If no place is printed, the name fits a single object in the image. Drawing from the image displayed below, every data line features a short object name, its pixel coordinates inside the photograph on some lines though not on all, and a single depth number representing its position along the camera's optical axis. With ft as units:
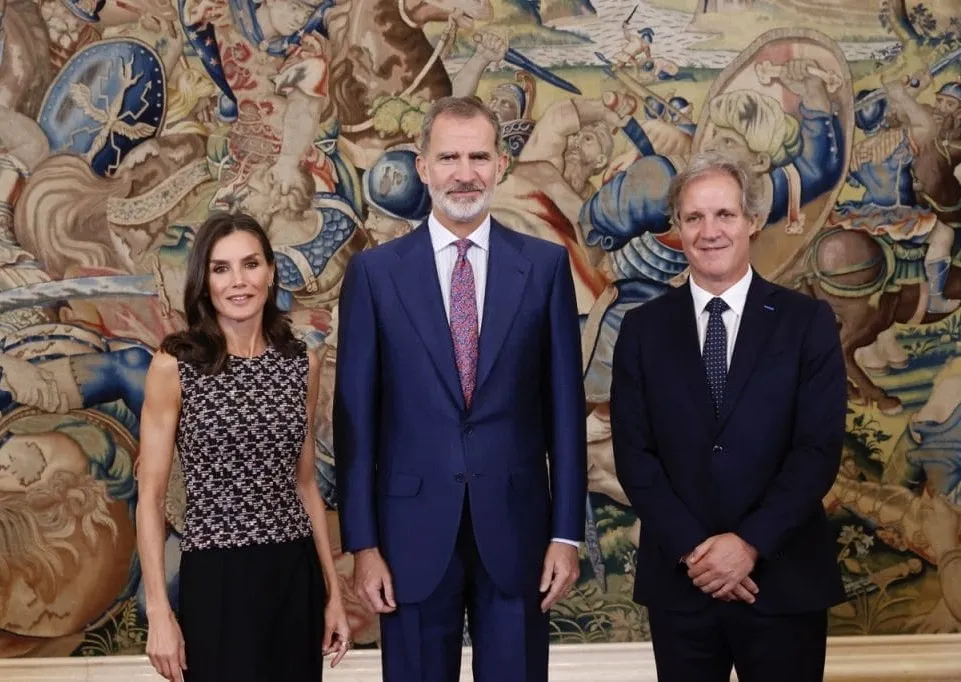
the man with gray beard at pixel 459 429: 8.30
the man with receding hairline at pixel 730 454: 8.43
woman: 8.06
